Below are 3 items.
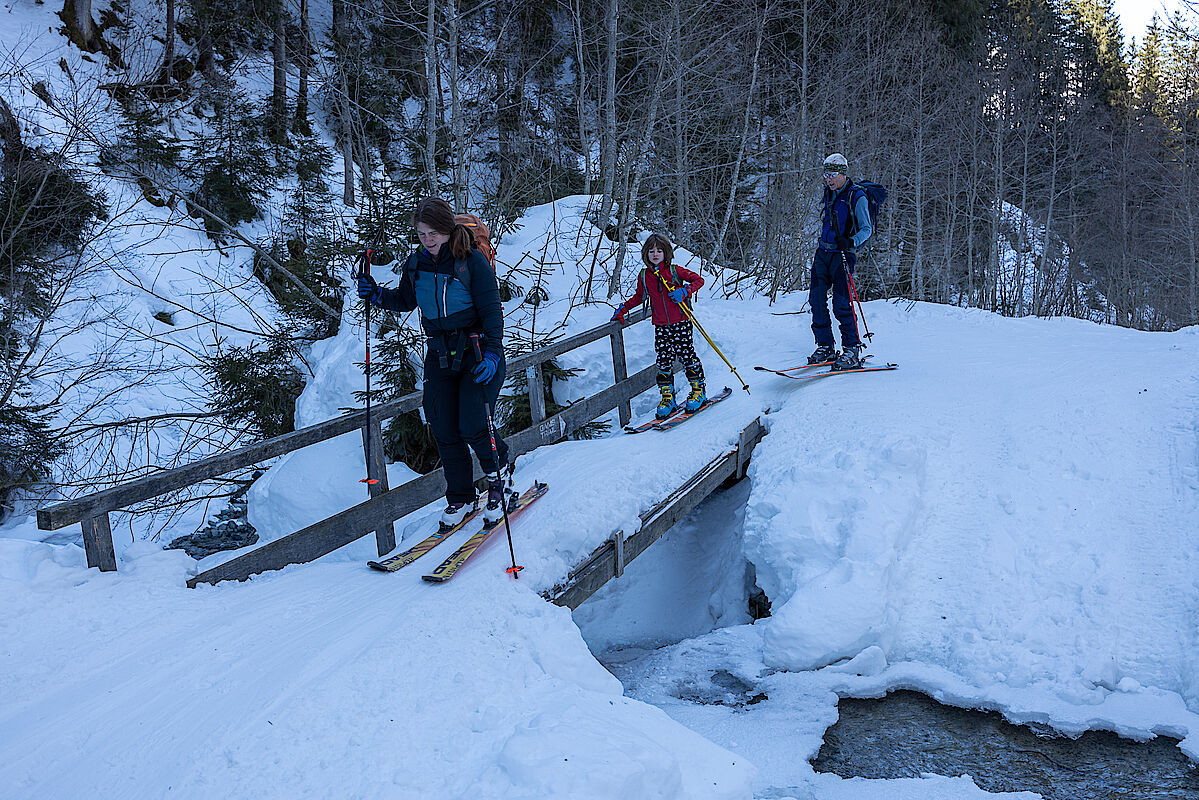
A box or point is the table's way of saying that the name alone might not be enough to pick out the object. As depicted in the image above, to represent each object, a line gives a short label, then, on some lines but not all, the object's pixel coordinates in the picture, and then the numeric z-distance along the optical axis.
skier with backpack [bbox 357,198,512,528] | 4.66
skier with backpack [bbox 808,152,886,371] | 7.67
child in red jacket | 7.45
